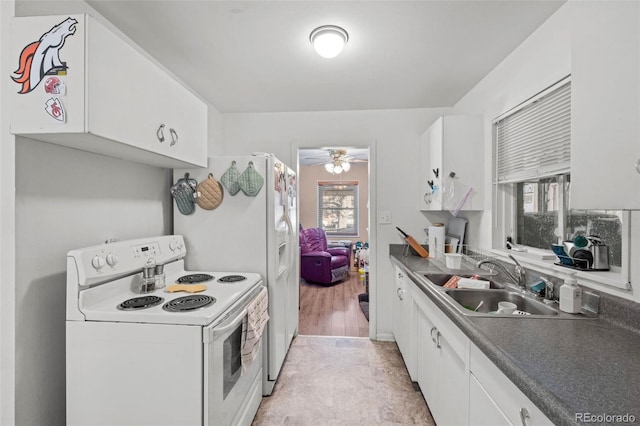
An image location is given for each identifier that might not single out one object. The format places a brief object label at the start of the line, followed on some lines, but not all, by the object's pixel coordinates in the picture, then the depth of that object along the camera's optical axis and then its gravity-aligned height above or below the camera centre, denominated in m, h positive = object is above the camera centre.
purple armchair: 4.98 -0.84
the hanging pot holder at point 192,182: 2.07 +0.21
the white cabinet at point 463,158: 2.28 +0.42
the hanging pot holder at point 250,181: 2.03 +0.21
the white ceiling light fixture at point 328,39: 1.64 +0.97
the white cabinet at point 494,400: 0.82 -0.59
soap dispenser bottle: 1.26 -0.36
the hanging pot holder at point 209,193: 2.06 +0.13
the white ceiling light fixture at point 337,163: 4.75 +0.85
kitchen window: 1.40 +0.20
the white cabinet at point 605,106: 0.81 +0.32
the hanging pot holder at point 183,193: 2.06 +0.13
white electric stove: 1.21 -0.60
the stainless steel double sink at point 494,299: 1.42 -0.46
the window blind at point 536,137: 1.50 +0.44
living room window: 6.76 +0.07
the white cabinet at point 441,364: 1.28 -0.78
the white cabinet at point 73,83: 1.03 +0.47
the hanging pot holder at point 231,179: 2.04 +0.23
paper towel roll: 2.62 -0.24
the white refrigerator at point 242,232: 2.07 -0.14
